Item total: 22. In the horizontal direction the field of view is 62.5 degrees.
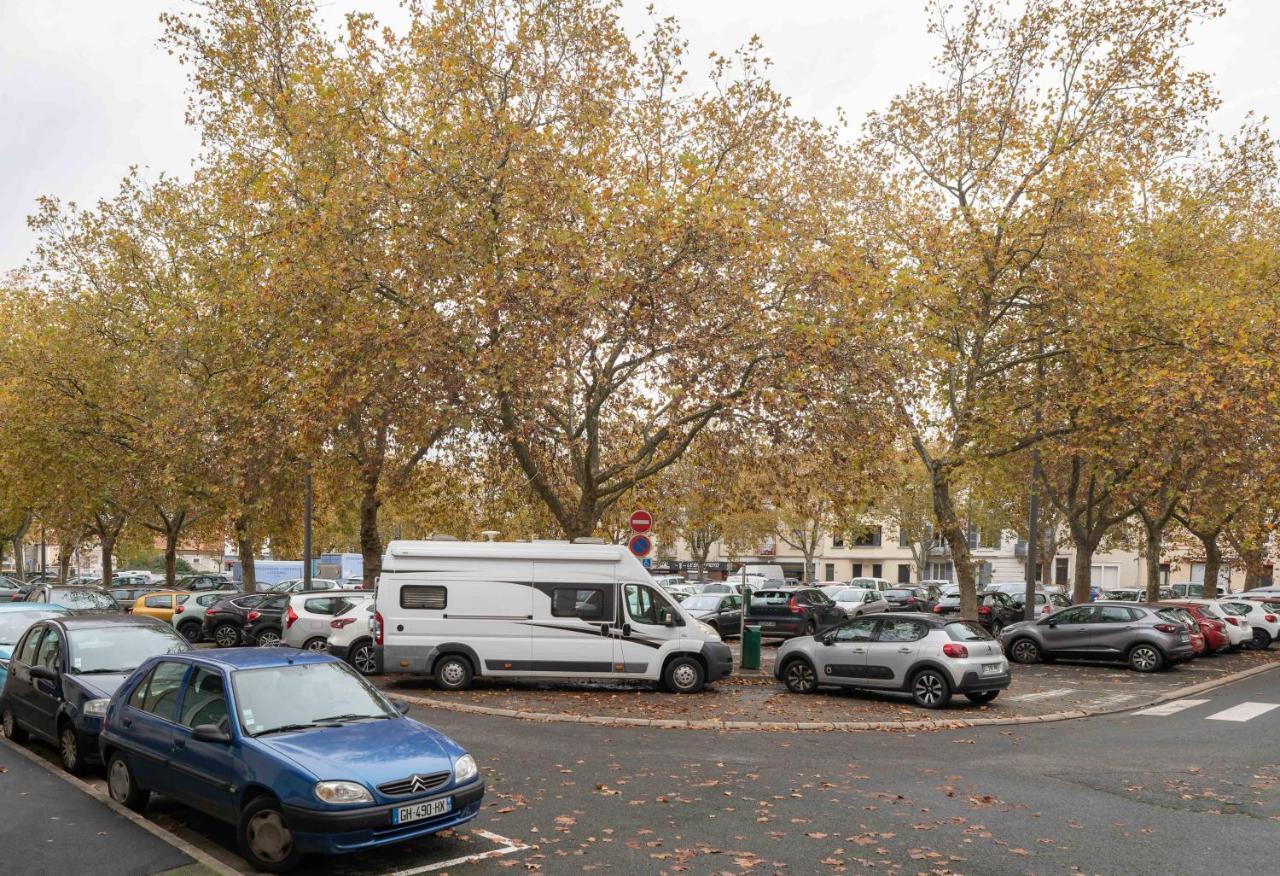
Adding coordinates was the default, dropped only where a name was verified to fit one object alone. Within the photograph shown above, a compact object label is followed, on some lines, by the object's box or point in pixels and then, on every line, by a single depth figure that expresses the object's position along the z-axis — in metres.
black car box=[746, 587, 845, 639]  29.53
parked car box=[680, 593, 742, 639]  29.30
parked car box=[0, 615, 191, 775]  10.55
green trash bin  20.48
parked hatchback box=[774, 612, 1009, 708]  16.05
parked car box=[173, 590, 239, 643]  30.03
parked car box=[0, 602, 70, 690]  14.23
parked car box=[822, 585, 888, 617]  36.38
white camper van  17.23
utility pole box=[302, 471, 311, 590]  28.57
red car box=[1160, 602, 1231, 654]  26.55
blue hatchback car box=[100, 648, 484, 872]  7.17
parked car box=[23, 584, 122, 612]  24.02
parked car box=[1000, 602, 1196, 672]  22.45
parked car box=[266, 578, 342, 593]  36.53
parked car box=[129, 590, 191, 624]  31.14
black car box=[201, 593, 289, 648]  25.28
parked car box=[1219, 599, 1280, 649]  30.39
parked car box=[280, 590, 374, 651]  20.92
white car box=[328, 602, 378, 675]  19.62
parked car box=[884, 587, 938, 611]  39.47
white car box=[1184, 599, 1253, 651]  28.17
